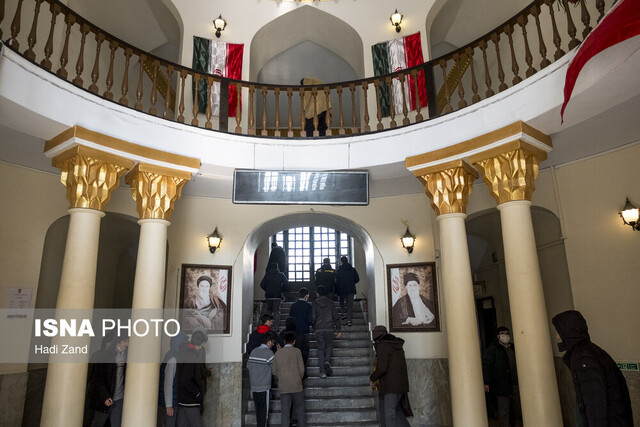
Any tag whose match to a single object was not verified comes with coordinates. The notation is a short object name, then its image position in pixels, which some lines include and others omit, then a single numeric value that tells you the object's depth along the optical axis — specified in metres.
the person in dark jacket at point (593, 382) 4.02
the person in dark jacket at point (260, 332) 7.59
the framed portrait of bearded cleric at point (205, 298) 8.65
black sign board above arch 6.94
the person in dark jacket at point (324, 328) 8.93
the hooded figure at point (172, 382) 6.28
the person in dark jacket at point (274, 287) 10.53
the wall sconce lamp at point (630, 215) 6.50
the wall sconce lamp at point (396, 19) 9.77
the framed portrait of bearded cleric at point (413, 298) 8.67
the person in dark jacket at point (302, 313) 9.17
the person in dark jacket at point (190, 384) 6.12
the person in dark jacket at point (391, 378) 6.43
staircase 8.43
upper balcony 5.37
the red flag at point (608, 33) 3.93
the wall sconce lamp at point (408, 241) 8.91
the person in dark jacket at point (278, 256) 13.08
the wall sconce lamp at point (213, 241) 8.84
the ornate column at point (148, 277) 6.24
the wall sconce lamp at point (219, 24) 9.88
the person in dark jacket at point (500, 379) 6.86
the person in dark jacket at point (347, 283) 10.96
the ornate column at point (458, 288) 6.20
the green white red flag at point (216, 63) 9.45
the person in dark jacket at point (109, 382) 6.26
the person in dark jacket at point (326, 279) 11.34
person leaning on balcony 9.63
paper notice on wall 6.99
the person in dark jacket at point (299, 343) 7.84
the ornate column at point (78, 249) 5.61
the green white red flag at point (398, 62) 9.09
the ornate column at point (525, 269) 5.62
